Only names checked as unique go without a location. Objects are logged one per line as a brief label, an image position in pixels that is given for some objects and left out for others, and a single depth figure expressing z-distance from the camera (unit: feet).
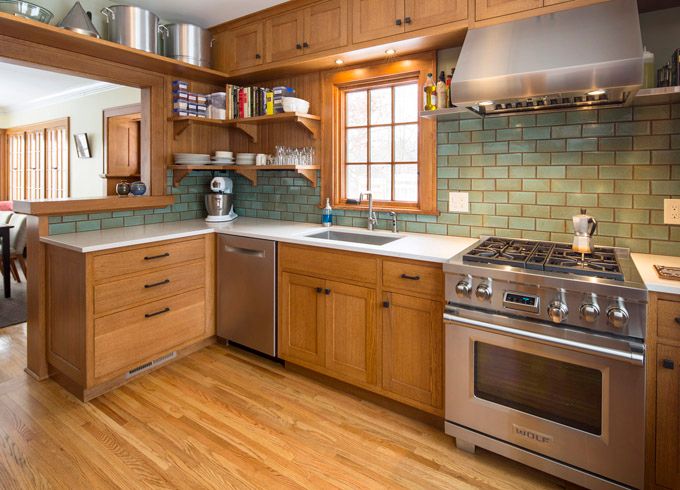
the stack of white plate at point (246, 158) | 11.25
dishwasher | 9.15
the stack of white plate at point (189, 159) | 10.85
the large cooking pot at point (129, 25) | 9.20
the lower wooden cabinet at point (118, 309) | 7.80
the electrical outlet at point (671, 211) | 6.63
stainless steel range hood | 5.55
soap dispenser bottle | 10.32
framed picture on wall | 19.44
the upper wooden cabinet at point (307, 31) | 8.84
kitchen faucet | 9.45
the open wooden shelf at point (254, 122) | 9.94
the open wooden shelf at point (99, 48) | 7.46
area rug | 12.29
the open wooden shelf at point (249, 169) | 10.22
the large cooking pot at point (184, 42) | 10.37
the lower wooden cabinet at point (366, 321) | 7.07
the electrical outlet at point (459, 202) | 8.54
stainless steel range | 5.25
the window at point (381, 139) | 8.96
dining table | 14.42
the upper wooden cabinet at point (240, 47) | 10.34
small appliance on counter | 10.84
